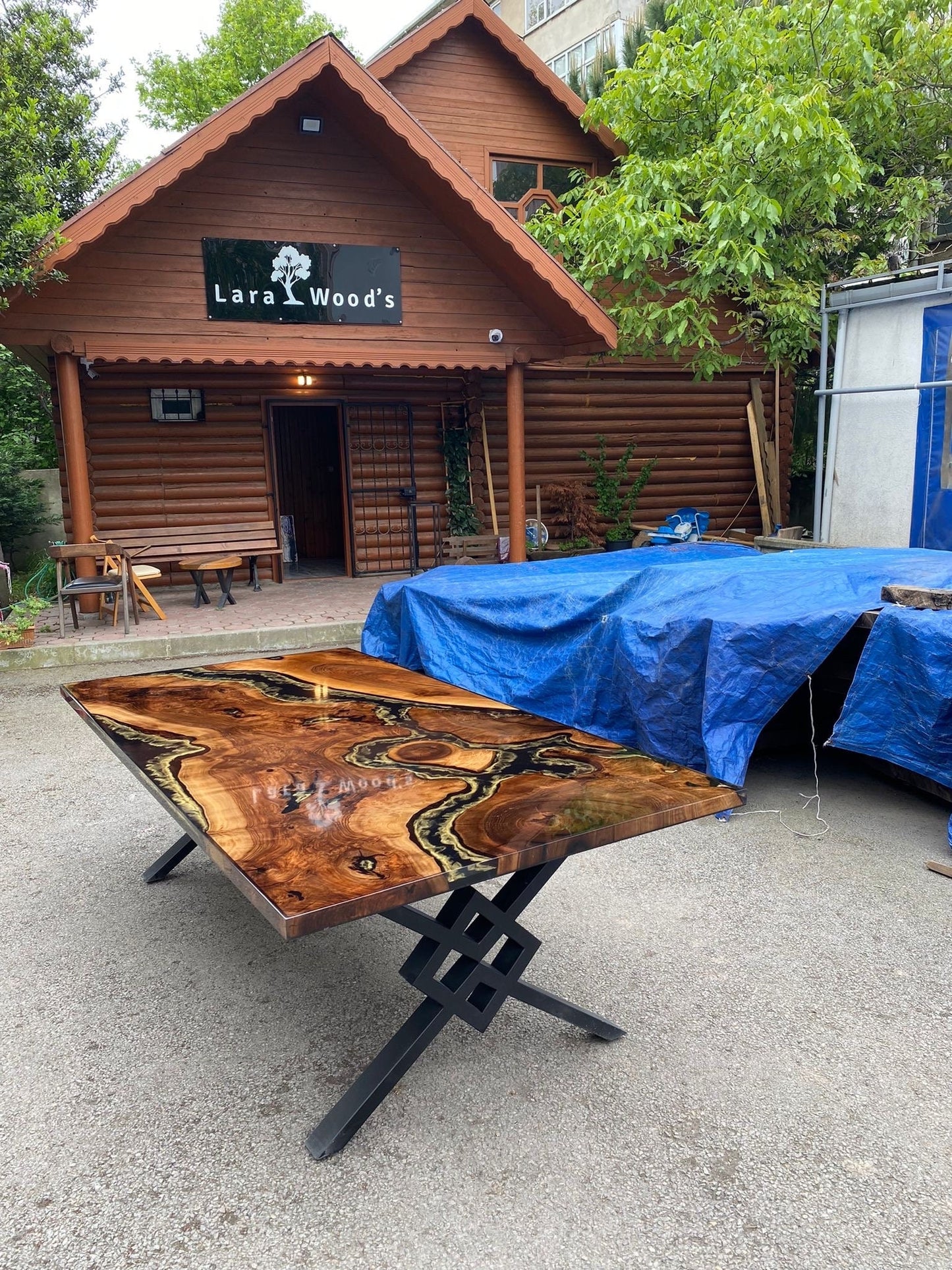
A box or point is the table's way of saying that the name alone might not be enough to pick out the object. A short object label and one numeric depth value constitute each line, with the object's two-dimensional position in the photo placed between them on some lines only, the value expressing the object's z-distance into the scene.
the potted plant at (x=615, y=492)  13.75
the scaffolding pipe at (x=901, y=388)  8.57
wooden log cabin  9.02
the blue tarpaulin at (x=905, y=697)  4.11
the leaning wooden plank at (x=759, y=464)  14.40
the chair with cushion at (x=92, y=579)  8.39
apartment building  28.95
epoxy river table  2.04
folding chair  9.38
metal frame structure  8.78
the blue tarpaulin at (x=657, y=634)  4.51
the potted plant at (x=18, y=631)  8.05
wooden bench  10.28
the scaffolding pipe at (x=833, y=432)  9.84
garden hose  10.79
